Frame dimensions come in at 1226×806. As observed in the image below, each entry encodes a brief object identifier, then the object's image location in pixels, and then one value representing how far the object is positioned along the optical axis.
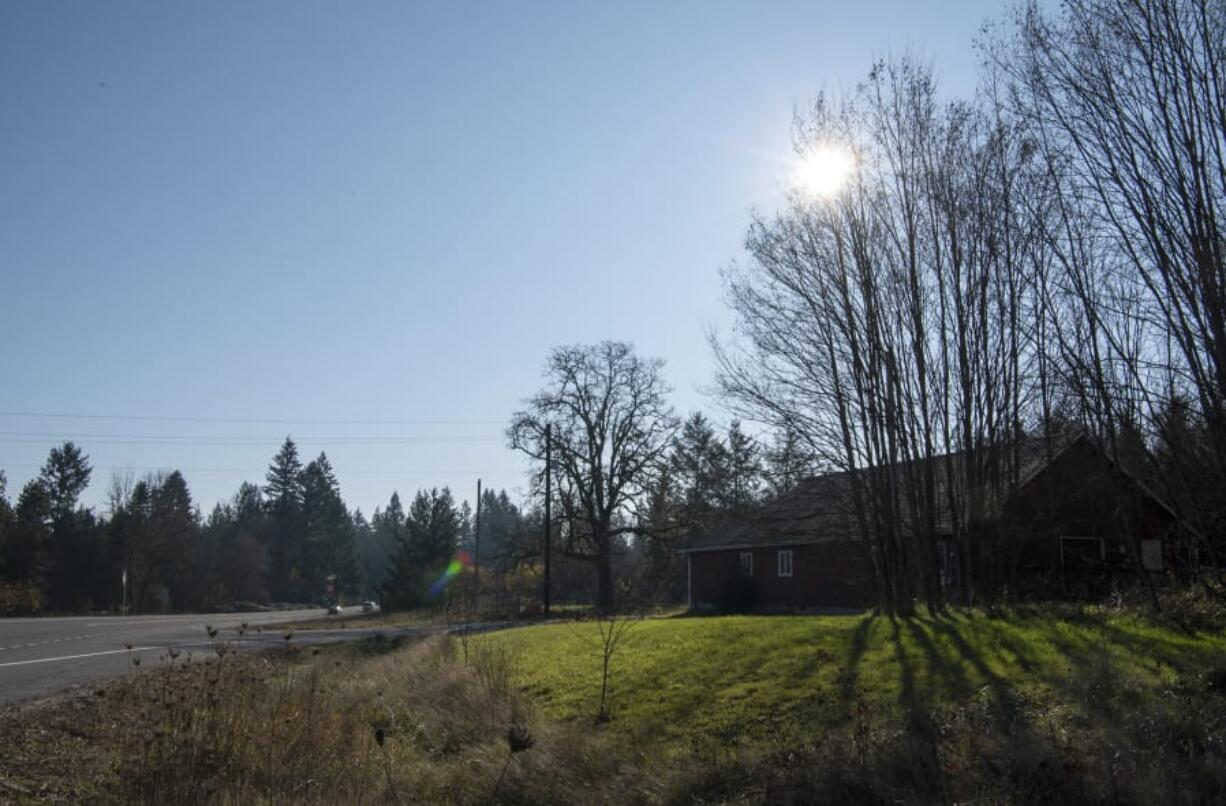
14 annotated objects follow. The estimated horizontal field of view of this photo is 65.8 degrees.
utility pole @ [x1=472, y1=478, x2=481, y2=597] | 36.58
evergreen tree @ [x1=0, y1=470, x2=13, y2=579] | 60.84
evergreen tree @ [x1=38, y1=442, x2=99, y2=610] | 69.00
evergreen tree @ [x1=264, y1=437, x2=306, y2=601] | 96.50
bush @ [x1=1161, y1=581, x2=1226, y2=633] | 12.21
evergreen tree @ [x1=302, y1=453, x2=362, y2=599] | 99.06
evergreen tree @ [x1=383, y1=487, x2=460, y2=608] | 60.25
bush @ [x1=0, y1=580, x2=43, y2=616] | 51.85
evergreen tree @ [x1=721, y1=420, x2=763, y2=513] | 20.22
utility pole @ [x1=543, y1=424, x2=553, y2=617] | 42.17
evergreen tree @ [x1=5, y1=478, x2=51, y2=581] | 65.56
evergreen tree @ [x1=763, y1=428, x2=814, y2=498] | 17.77
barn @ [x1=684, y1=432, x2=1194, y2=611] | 16.91
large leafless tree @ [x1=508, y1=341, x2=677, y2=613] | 49.44
